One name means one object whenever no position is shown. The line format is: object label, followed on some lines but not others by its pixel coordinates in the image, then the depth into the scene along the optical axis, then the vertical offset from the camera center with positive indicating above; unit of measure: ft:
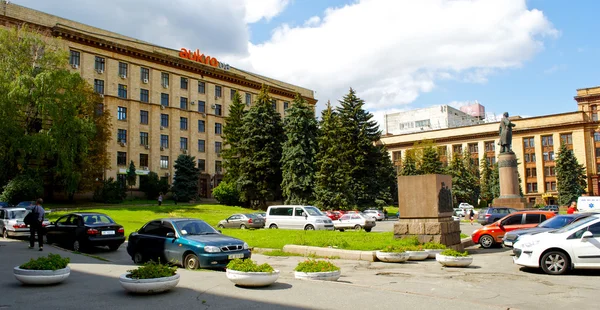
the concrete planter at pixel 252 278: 28.99 -5.25
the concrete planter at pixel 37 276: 29.76 -4.89
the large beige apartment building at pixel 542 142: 275.18 +25.65
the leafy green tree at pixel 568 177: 242.37 +2.59
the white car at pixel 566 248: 37.27 -5.32
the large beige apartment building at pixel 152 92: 181.68 +45.99
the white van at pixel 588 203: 103.83 -4.76
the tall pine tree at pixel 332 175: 158.92 +5.09
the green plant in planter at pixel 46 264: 30.35 -4.22
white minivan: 88.94 -5.30
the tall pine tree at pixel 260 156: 177.88 +13.66
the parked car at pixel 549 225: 54.80 -4.91
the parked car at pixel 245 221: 103.35 -6.44
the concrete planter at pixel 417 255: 48.83 -7.02
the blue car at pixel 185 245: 39.52 -4.47
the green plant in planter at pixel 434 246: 50.93 -6.46
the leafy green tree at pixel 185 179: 186.70 +5.95
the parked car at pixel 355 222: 104.49 -7.55
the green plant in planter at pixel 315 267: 33.17 -5.40
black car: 55.77 -4.15
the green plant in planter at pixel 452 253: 43.60 -6.26
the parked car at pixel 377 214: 156.56 -8.69
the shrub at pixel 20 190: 125.80 +2.49
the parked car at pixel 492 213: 92.68 -6.01
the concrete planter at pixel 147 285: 26.68 -5.06
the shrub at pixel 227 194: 182.50 -0.56
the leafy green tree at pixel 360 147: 168.76 +15.06
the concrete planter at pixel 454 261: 43.34 -6.88
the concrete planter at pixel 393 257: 47.11 -6.90
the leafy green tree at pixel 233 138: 190.80 +22.89
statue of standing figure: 122.72 +12.41
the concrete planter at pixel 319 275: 32.78 -5.94
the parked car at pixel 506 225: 62.34 -5.52
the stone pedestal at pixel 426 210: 54.19 -2.78
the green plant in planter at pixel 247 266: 29.40 -4.66
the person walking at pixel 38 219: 54.95 -2.38
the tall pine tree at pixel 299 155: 167.84 +12.81
